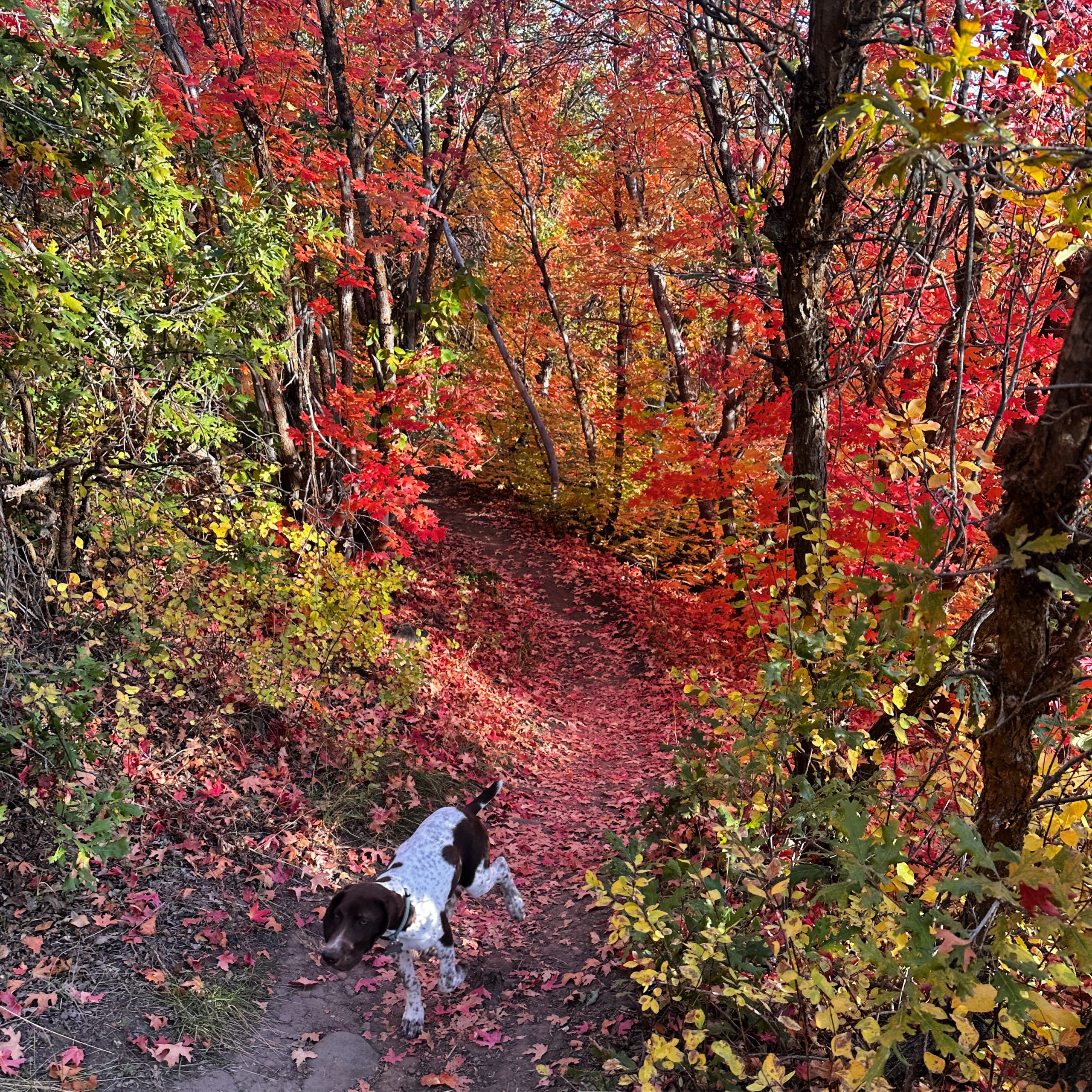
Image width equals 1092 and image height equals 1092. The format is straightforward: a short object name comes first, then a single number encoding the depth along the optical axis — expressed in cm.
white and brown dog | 411
